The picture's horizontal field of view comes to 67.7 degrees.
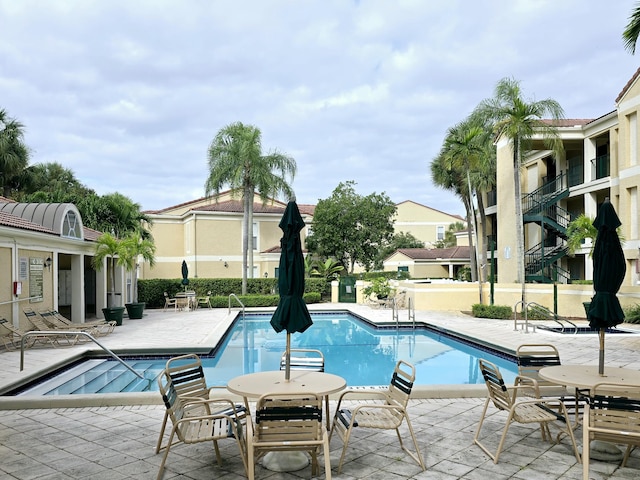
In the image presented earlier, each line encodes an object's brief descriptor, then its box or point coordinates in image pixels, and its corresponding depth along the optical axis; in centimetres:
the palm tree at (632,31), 1120
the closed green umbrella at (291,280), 549
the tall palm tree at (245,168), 2672
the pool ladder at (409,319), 1782
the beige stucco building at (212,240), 3366
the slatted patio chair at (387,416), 489
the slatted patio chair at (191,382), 555
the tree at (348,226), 3634
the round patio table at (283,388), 484
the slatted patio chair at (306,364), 650
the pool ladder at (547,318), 1509
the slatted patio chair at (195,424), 456
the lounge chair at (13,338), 1220
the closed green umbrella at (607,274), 558
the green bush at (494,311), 1934
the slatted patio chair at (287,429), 438
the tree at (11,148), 2733
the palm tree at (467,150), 2109
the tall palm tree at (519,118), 1864
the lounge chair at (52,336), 1299
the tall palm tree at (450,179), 3312
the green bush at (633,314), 1672
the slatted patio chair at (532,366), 626
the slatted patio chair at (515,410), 498
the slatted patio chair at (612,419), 446
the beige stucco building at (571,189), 1886
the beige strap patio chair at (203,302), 2516
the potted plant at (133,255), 1811
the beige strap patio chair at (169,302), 2444
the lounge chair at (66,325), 1399
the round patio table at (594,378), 502
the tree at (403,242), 5055
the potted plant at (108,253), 1747
